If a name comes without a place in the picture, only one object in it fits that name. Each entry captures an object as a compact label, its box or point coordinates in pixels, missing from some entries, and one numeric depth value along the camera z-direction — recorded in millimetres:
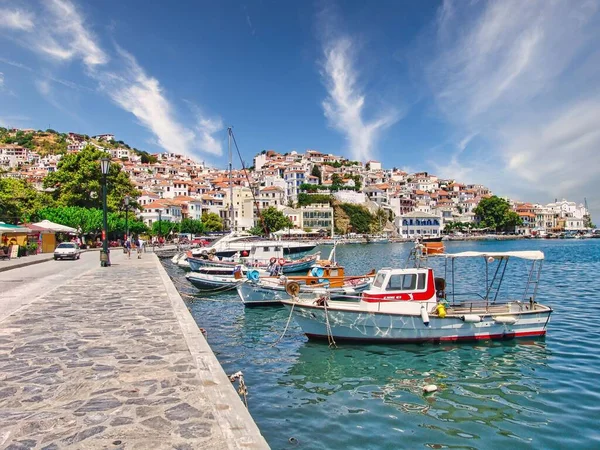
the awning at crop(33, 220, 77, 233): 40594
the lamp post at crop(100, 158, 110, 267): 24469
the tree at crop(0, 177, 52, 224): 46409
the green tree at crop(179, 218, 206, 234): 94188
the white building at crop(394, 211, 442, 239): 138750
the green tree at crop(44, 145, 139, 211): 61312
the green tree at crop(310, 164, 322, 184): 156750
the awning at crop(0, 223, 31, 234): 31272
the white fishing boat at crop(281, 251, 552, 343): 13531
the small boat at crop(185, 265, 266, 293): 26752
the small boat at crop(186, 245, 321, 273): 31469
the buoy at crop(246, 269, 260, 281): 22094
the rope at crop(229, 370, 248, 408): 7773
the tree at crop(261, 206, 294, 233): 105375
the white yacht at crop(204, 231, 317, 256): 41250
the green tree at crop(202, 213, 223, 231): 105062
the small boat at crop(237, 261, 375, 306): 21516
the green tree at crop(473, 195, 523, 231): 148125
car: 33656
